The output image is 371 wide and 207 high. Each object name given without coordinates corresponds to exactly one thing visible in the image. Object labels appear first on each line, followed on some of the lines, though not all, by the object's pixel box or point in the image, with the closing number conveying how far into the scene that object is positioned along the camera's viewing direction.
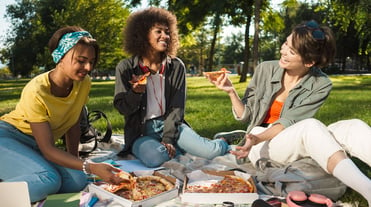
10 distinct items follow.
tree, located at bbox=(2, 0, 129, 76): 27.03
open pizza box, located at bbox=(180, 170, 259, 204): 2.79
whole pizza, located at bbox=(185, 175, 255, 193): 2.93
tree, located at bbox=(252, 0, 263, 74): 17.65
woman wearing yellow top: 2.96
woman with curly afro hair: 4.18
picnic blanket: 3.75
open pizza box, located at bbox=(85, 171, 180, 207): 2.68
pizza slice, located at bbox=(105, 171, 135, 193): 2.82
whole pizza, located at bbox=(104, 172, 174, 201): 2.84
